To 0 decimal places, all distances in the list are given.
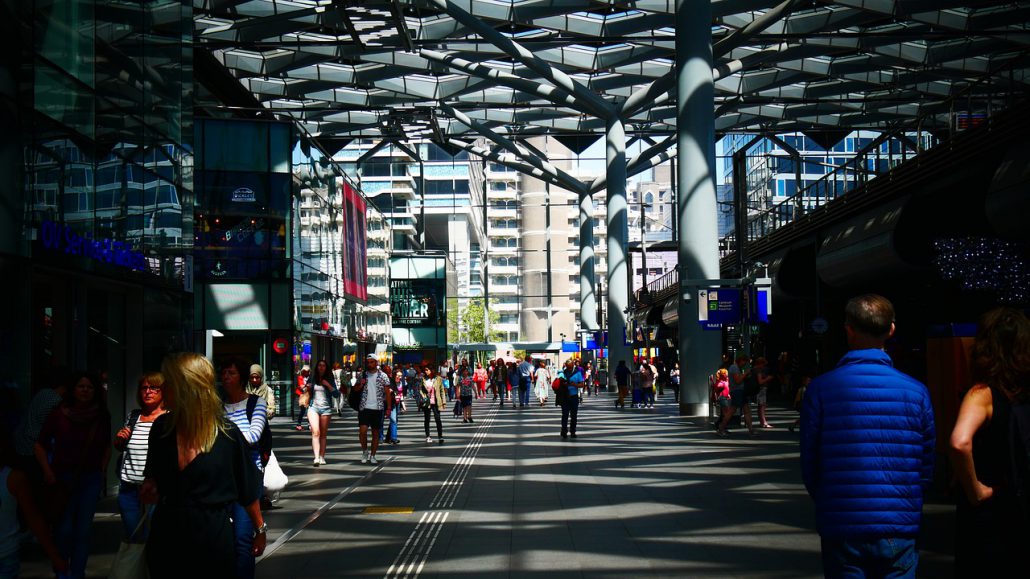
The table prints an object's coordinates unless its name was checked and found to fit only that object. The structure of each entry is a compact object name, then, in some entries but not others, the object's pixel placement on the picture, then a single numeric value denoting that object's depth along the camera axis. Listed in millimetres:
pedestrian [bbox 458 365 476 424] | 32656
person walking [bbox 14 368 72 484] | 10273
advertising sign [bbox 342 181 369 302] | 47541
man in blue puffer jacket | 4762
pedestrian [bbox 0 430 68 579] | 6250
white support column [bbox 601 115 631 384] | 48688
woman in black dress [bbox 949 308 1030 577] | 4734
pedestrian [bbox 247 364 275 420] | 12094
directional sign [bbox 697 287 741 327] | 27953
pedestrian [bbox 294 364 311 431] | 30750
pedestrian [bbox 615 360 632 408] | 39906
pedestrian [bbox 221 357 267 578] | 6930
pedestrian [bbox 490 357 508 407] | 46119
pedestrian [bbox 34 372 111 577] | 8445
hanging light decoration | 18625
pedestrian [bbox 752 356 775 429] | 25000
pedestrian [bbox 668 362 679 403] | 46156
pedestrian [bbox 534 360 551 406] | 42844
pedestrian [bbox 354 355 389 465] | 19266
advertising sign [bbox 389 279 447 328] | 65375
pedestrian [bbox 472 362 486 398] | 58656
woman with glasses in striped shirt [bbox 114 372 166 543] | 7523
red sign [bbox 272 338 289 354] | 35594
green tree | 101500
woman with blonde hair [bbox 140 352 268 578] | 4914
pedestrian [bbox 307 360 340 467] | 18750
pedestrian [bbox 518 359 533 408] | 42594
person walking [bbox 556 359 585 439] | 24297
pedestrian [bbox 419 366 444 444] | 24141
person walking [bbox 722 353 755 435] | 24547
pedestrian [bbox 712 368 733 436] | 24312
